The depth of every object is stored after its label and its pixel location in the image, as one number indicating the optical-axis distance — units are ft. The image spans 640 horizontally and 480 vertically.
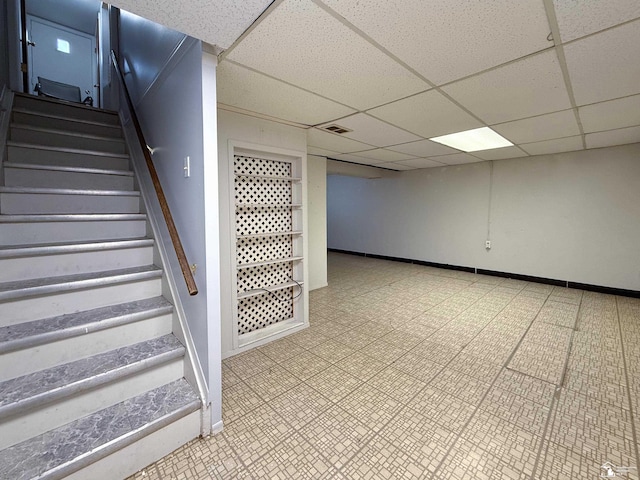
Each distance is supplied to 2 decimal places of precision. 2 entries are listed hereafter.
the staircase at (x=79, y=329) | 4.16
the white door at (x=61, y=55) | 16.75
